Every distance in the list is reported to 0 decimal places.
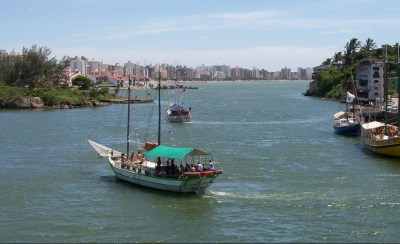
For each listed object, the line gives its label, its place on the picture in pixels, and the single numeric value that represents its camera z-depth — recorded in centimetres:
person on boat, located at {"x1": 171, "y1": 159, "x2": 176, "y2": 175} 3341
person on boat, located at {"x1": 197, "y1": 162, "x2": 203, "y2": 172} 3291
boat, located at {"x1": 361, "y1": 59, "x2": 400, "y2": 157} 4625
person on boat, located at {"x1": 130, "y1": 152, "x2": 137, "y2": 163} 3789
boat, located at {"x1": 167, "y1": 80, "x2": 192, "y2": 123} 8100
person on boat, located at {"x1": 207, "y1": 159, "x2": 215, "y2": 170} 3344
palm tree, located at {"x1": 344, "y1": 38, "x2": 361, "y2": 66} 13875
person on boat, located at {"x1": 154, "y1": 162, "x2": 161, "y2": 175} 3410
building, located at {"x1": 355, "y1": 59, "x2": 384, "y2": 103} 10756
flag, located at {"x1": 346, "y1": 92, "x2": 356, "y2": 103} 7150
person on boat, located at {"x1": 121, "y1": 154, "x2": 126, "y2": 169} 3753
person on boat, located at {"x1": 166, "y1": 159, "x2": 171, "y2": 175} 3369
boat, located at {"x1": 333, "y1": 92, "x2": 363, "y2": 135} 6362
